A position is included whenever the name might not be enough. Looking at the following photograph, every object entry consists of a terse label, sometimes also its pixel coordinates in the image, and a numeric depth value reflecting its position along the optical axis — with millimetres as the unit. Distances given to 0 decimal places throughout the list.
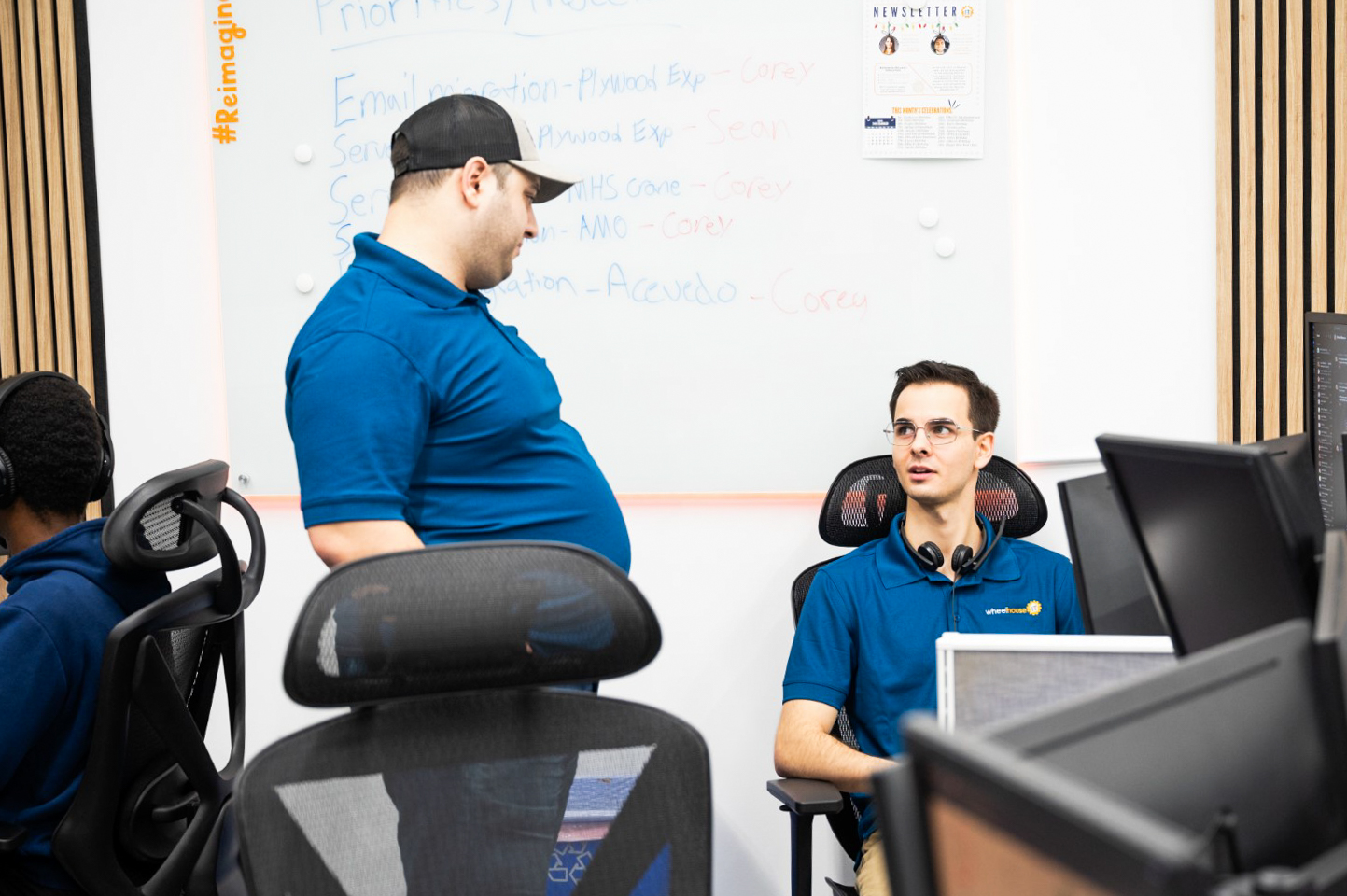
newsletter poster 2561
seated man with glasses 2125
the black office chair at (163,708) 1570
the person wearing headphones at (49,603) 1584
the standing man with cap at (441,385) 1543
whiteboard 2598
